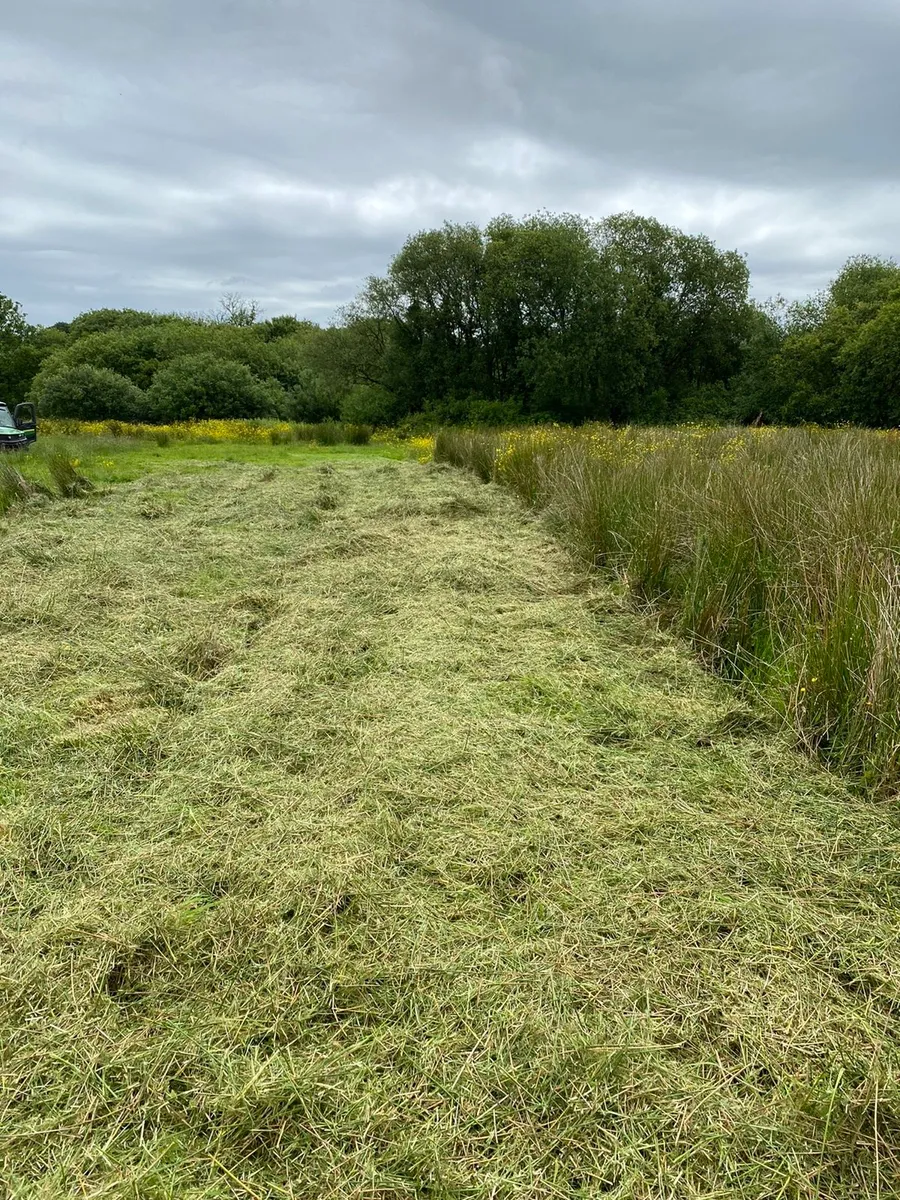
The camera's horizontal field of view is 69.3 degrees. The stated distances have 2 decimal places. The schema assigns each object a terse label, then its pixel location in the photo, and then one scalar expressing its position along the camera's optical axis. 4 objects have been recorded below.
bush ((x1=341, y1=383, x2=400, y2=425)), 23.55
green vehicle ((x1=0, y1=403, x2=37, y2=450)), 13.34
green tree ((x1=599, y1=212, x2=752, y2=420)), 23.17
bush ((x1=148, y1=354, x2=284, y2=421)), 24.64
